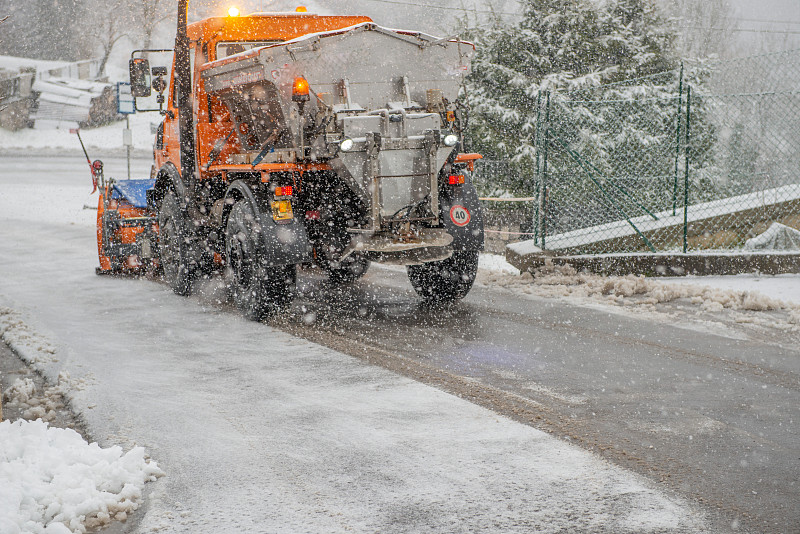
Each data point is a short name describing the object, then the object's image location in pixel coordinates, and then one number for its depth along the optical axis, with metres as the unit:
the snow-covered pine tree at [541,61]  14.99
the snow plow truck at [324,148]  6.77
